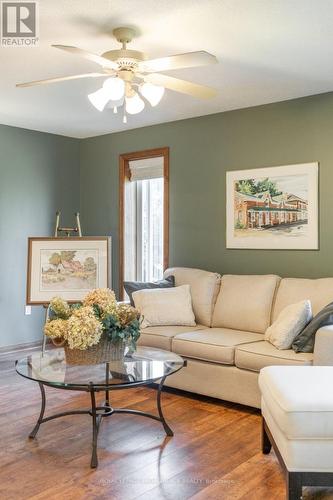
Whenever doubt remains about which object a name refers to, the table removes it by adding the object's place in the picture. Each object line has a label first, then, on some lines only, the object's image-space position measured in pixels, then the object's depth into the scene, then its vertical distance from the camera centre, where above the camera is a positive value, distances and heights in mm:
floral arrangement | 2789 -460
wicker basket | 2893 -653
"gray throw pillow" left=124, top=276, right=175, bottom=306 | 4523 -394
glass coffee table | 2714 -761
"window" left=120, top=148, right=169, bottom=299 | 5652 +285
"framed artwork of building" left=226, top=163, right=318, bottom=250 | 4348 +331
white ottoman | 2170 -872
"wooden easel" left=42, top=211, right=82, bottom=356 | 5655 +159
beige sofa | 3485 -738
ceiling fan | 2752 +1008
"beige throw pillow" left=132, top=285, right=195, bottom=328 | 4301 -570
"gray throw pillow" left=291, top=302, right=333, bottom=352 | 3244 -595
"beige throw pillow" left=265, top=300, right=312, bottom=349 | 3443 -576
